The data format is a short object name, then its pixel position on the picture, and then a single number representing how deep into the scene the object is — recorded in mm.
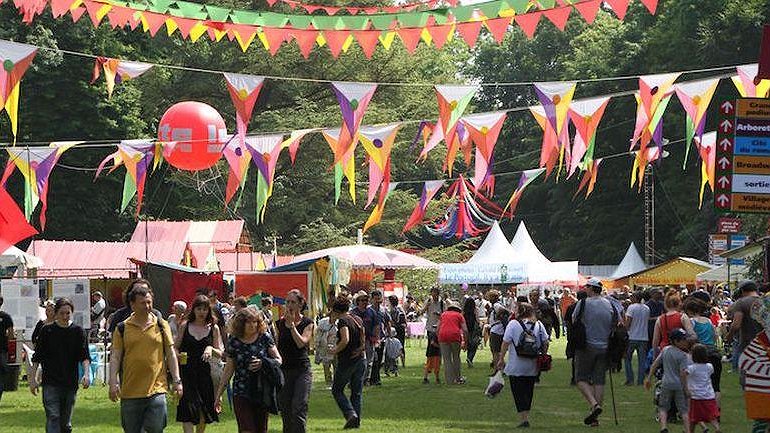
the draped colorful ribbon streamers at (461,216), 53281
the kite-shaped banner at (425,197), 40750
